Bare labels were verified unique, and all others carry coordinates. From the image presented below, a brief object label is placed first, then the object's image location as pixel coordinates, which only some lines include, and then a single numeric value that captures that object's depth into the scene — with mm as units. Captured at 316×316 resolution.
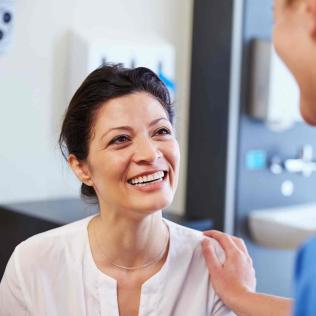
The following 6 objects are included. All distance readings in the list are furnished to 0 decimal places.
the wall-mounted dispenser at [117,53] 2318
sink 2602
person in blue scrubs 725
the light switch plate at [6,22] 2113
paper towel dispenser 2686
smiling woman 1389
